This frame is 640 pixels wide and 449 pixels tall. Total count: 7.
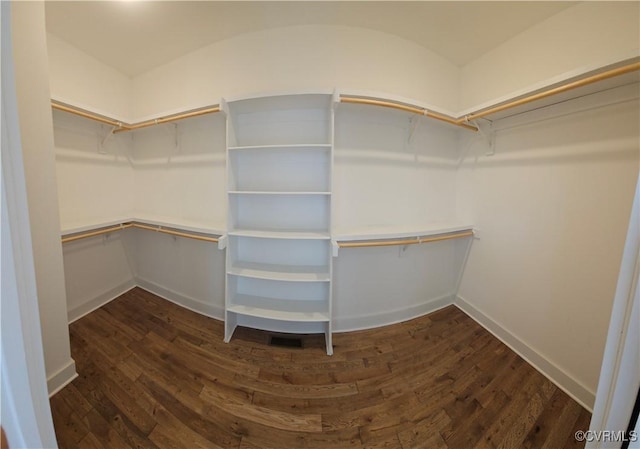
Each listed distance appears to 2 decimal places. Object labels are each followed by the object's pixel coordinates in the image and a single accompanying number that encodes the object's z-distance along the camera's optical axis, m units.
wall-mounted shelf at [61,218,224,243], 1.66
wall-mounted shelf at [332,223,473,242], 1.58
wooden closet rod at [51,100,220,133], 1.57
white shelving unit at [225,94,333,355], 1.64
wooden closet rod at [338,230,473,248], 1.57
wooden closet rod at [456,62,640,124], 0.94
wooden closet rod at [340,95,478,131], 1.44
